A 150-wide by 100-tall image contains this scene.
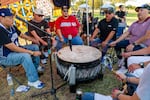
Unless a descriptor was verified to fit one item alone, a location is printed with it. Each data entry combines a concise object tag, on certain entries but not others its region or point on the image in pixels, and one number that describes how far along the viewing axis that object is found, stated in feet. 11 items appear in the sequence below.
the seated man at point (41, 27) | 7.71
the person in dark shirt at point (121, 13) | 15.13
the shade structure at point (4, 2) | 6.32
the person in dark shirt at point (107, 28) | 7.44
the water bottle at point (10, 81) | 6.38
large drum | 5.71
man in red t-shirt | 8.19
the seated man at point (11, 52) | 5.57
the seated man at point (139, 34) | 6.15
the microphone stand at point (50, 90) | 4.87
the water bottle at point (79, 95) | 3.53
